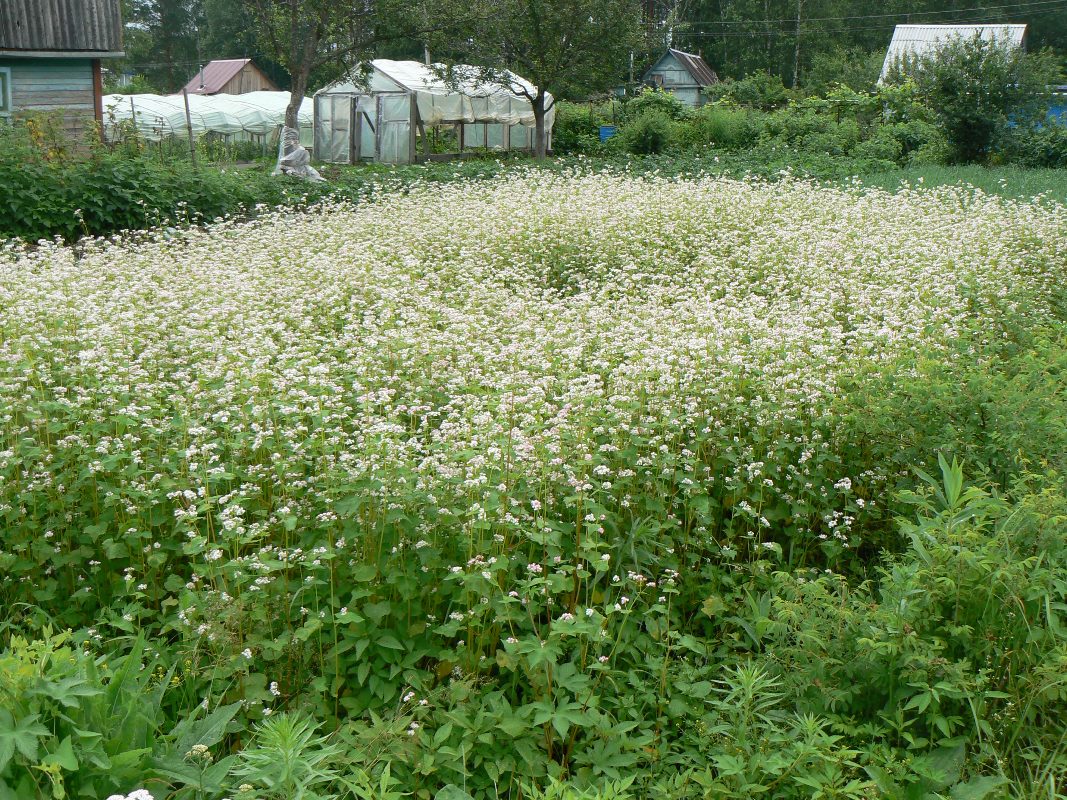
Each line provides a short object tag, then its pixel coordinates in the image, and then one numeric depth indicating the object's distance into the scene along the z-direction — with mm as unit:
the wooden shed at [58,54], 18562
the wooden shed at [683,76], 56312
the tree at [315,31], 22719
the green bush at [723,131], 29828
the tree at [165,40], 76750
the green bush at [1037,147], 24734
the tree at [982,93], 25406
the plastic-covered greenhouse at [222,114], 39656
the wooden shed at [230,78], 60822
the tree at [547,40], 27891
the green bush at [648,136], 30078
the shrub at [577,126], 34219
